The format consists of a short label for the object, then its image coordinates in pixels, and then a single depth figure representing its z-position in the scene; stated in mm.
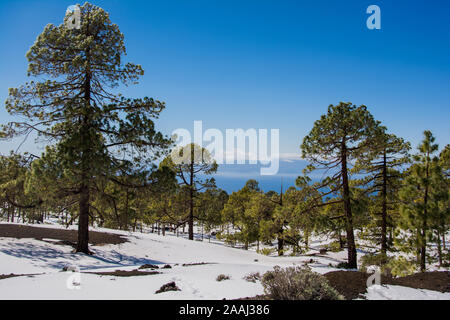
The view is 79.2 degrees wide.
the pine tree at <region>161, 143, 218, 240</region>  24344
